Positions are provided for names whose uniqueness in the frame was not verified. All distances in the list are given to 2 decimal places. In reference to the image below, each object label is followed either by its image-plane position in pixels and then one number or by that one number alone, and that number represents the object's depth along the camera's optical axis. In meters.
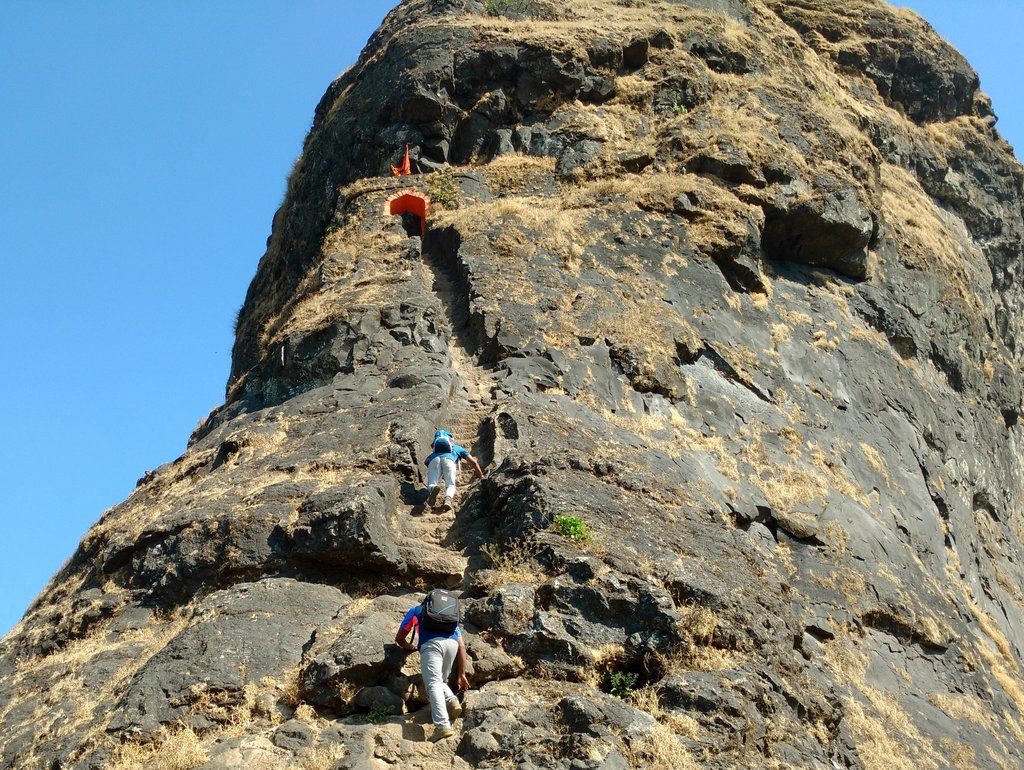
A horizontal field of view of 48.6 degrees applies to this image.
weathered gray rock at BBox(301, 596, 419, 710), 10.47
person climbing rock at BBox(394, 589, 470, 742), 9.98
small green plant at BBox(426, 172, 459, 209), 23.03
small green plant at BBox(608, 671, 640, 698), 10.72
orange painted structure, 22.61
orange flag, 23.92
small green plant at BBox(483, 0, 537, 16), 27.67
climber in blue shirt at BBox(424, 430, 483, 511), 13.86
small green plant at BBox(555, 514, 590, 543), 12.33
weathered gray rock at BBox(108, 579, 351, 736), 10.54
